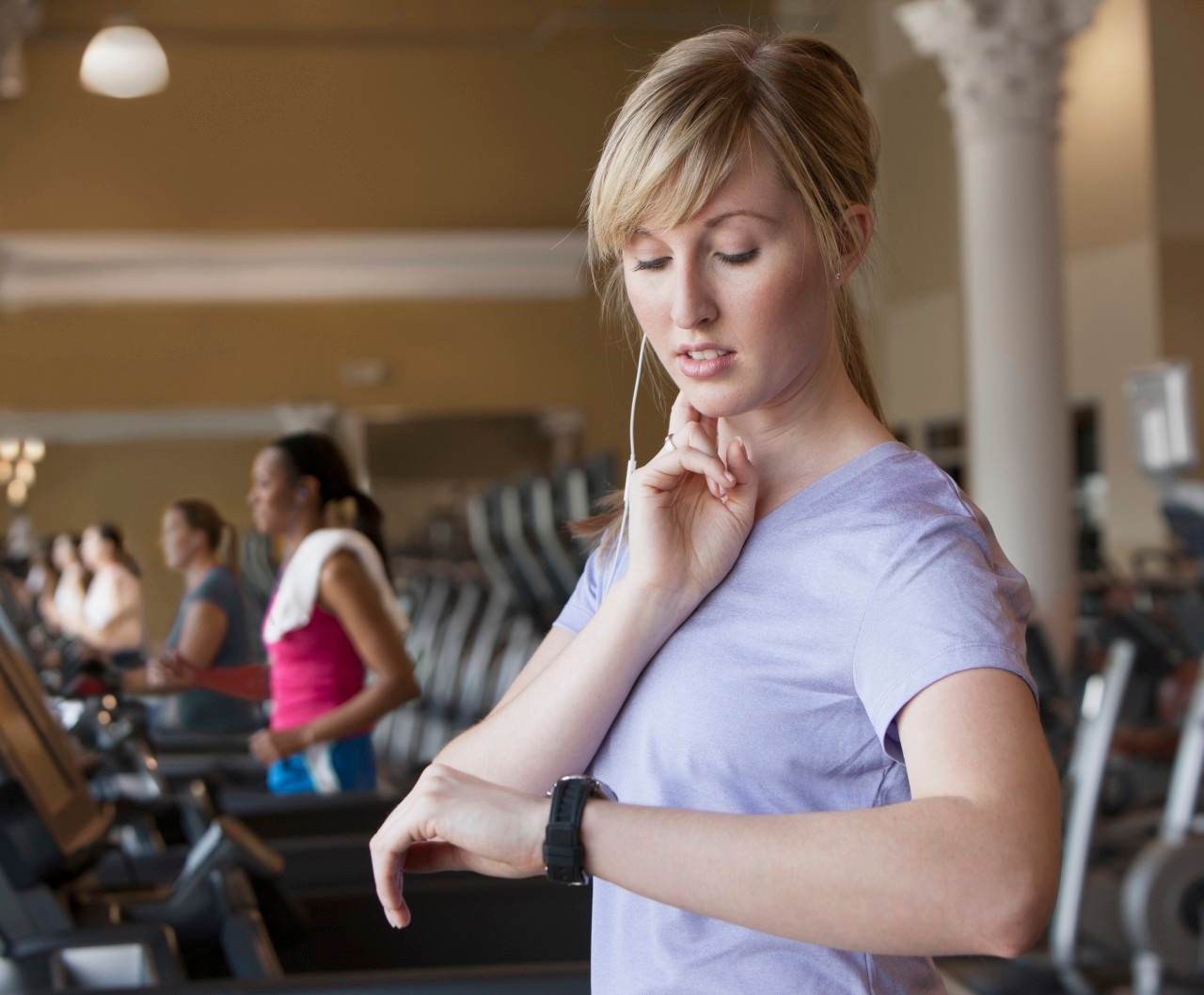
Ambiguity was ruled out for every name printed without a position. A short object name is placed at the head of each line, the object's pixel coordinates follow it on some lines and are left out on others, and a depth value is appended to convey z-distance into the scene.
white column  6.18
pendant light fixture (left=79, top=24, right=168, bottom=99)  6.81
